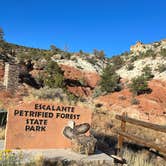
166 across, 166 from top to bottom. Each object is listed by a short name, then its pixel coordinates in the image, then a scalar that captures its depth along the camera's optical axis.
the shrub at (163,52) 32.21
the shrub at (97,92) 23.45
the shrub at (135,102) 20.20
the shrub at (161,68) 27.67
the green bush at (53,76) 19.91
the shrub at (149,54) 34.33
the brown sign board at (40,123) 5.56
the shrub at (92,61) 33.84
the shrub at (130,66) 32.84
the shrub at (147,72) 27.21
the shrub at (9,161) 3.87
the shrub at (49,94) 14.22
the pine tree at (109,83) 23.80
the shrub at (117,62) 36.28
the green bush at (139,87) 22.28
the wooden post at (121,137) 5.87
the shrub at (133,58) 36.28
